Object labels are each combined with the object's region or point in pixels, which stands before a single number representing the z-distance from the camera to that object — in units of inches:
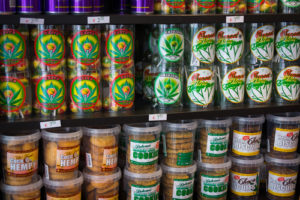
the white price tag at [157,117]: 75.5
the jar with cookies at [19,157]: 69.4
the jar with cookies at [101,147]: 75.5
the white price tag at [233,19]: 74.7
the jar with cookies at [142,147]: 76.9
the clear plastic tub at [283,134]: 87.7
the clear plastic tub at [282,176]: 90.0
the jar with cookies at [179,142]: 80.4
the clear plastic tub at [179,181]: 82.0
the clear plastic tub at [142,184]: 78.7
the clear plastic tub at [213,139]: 83.0
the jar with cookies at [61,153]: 72.3
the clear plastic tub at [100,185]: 77.0
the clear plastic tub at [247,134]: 86.0
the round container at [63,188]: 73.5
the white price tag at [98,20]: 67.3
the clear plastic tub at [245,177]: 88.1
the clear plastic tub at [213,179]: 85.0
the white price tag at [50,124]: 69.0
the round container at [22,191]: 70.7
